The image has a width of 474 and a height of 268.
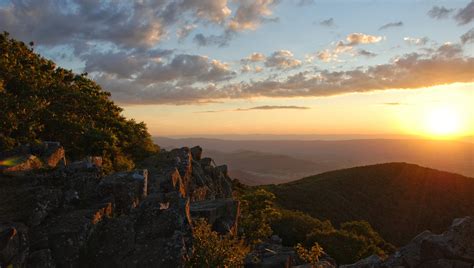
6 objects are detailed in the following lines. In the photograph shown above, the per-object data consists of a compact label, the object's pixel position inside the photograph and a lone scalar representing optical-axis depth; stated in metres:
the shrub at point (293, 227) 37.96
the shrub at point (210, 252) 13.28
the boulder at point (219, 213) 18.92
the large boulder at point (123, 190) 15.80
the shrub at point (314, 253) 14.93
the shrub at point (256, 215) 28.00
